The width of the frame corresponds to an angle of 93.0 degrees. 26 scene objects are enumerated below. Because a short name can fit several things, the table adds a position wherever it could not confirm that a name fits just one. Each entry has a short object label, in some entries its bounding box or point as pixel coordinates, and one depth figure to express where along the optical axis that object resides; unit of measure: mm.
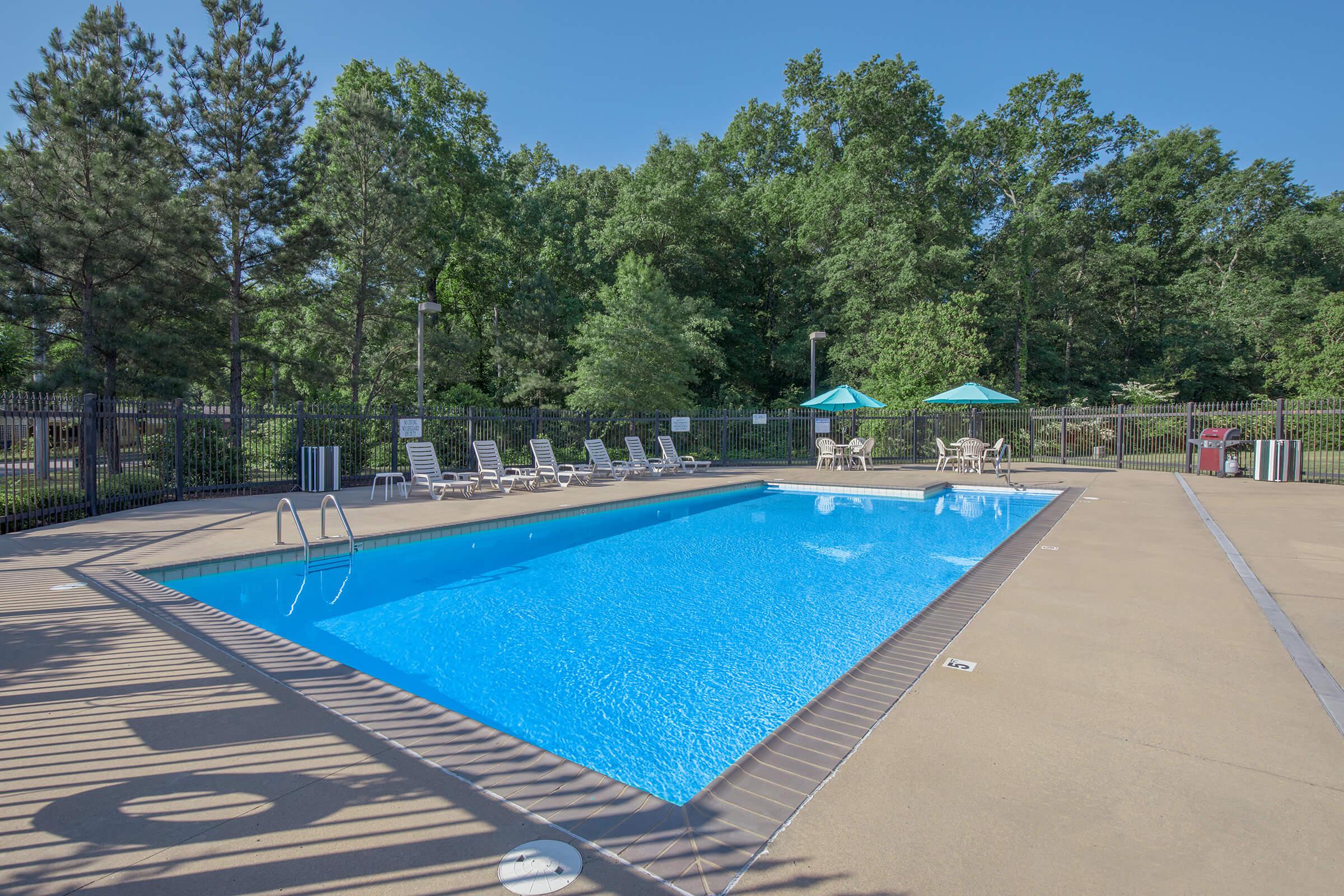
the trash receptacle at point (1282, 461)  13242
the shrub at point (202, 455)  10570
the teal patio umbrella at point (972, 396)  15414
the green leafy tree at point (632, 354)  17953
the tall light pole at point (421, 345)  13219
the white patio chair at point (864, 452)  16469
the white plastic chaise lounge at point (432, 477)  11109
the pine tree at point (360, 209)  18156
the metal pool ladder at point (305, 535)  6204
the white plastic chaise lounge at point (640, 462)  15109
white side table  11212
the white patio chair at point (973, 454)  16062
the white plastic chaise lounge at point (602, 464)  14664
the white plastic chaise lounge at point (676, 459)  16342
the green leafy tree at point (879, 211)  23328
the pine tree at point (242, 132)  15688
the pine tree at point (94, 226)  11508
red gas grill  14250
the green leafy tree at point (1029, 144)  28906
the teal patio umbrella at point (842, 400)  15938
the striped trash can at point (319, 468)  11586
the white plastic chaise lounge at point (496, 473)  12234
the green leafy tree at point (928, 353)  20859
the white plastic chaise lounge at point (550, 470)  13094
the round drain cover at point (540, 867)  1774
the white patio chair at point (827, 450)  16750
